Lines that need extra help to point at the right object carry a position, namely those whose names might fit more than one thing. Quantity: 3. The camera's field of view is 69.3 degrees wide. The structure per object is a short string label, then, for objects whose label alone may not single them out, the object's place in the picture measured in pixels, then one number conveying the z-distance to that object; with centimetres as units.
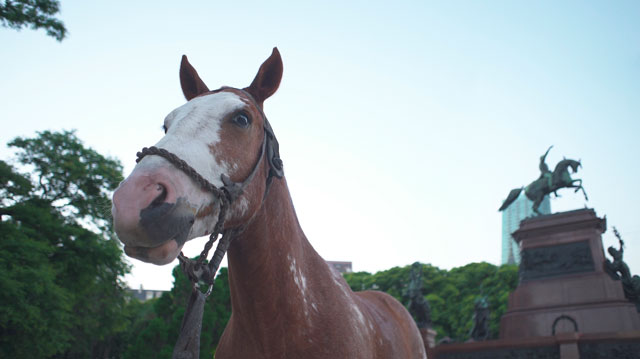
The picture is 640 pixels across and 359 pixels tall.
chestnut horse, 184
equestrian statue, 1989
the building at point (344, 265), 10889
